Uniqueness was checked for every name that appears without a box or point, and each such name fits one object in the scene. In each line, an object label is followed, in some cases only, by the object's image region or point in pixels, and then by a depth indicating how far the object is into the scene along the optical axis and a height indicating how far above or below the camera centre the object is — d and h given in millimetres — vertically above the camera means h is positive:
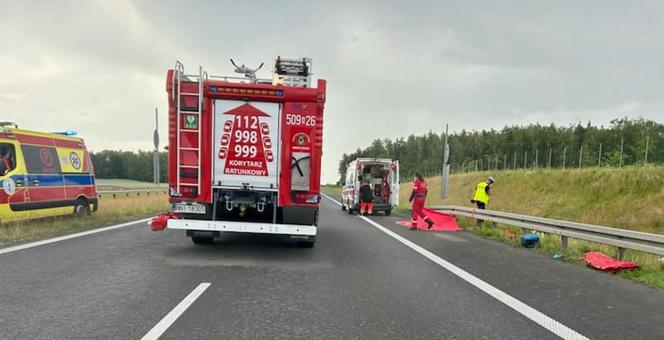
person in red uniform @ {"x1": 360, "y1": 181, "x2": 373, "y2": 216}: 20250 -2170
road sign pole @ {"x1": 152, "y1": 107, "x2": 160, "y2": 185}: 23094 -397
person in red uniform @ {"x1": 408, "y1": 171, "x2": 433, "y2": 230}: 14262 -1360
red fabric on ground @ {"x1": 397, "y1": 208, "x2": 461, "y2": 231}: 13987 -2210
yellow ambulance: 10078 -846
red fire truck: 7750 -115
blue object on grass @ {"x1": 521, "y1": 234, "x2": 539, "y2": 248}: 9938 -1854
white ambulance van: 20656 -1461
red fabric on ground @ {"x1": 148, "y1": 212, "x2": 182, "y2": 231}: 8004 -1381
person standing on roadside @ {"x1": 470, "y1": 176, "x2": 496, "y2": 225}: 14719 -1319
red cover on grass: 7262 -1742
